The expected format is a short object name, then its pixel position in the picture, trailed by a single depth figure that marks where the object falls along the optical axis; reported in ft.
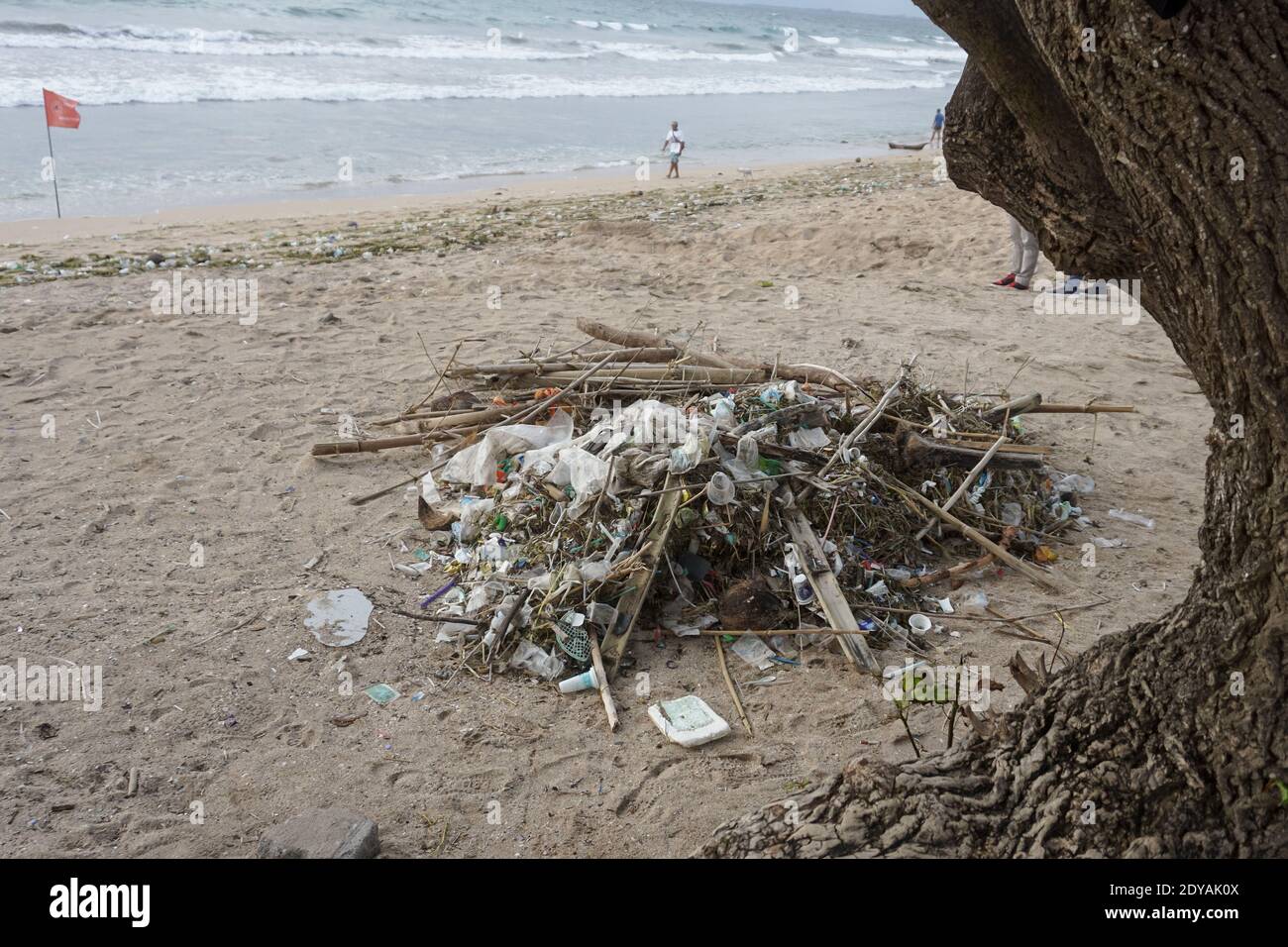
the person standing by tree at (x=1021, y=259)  26.91
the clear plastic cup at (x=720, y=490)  13.14
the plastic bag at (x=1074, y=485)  16.19
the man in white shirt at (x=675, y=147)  47.26
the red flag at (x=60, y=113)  34.47
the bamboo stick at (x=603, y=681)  11.04
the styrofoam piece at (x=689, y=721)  10.81
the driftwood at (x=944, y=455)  14.76
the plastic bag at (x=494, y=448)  15.64
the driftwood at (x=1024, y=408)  16.74
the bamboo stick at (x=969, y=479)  14.52
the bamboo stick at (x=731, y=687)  11.13
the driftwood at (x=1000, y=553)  13.75
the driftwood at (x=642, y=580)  12.06
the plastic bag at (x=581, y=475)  13.50
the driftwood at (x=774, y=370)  16.98
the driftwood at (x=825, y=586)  12.07
